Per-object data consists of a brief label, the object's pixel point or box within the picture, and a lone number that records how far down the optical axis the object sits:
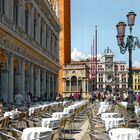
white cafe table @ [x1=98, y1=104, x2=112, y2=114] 22.84
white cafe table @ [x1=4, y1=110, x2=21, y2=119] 17.27
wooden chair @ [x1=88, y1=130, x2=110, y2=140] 9.88
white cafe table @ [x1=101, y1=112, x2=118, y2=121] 16.29
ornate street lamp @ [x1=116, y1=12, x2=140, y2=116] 17.31
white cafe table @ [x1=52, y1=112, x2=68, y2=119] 16.36
